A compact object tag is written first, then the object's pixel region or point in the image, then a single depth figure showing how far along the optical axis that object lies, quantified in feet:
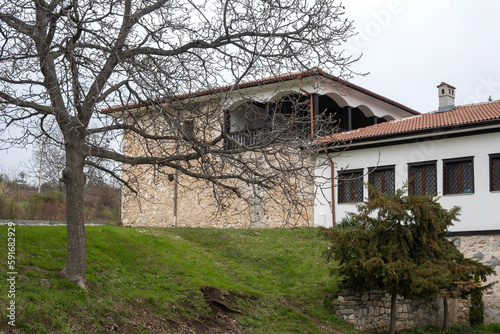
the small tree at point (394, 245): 42.50
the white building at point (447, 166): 57.21
